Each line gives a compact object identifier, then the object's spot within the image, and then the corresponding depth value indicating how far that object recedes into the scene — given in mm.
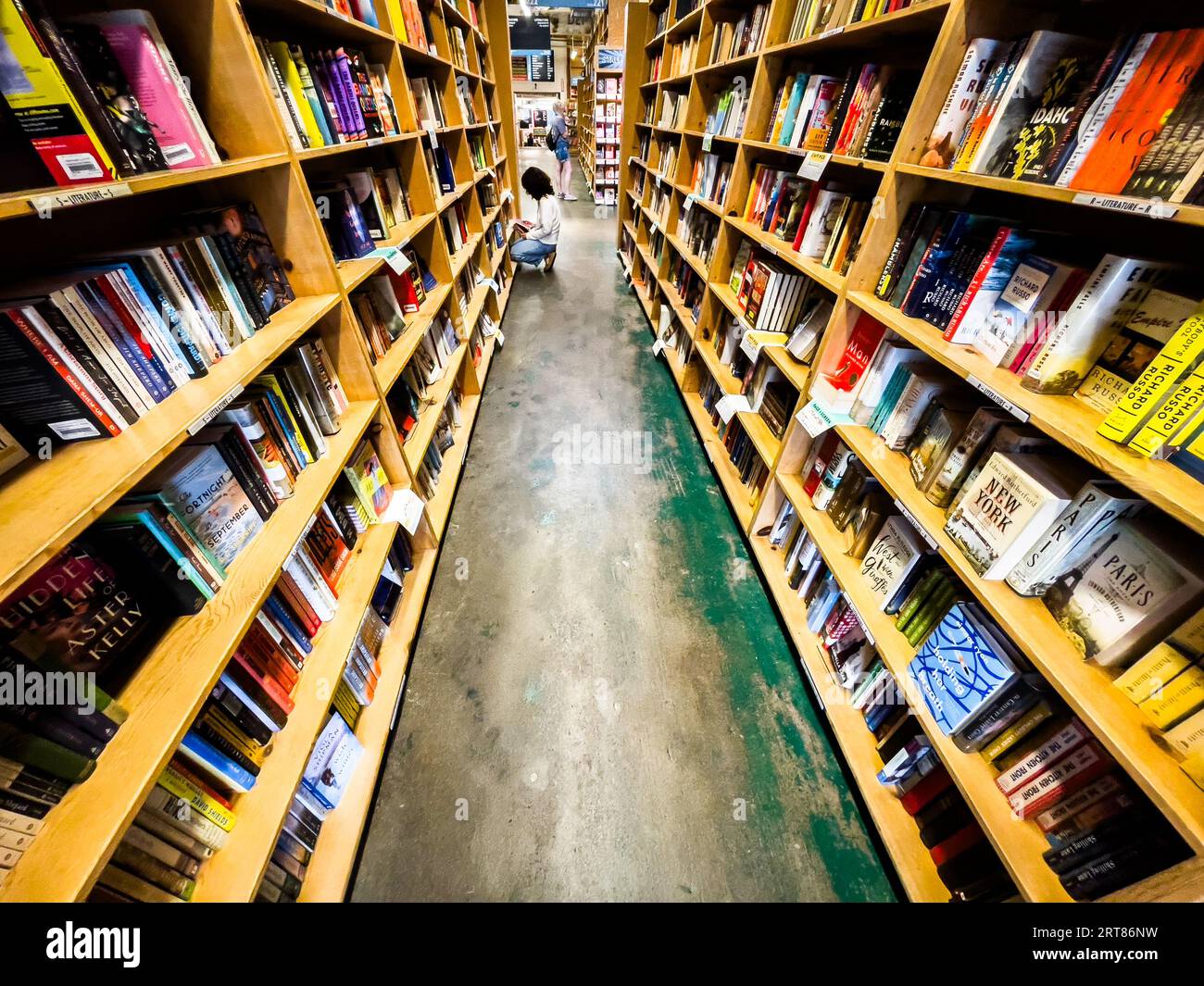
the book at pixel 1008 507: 836
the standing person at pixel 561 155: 8781
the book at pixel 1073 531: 771
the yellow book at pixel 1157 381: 663
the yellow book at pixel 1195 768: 652
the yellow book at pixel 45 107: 587
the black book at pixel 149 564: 710
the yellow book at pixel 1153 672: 700
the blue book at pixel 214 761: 821
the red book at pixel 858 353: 1332
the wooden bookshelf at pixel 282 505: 594
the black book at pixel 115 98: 732
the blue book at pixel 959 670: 938
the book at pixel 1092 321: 750
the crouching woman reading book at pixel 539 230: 4699
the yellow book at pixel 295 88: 1192
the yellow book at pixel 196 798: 791
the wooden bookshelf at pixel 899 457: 694
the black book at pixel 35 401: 624
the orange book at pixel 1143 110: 673
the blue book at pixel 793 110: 1627
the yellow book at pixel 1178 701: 676
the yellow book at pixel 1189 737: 655
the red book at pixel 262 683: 918
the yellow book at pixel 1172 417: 664
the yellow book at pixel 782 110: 1722
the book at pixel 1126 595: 718
